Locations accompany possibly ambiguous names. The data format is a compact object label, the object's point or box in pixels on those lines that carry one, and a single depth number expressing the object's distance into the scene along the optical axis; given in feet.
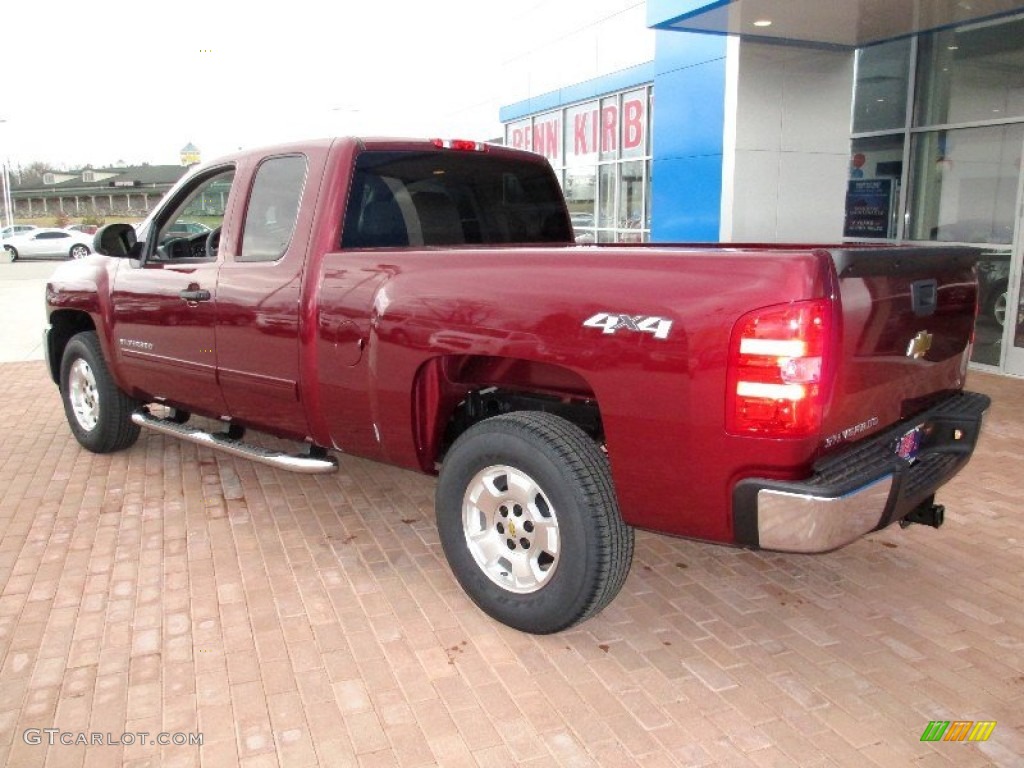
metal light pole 130.55
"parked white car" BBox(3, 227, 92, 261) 117.23
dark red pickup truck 8.51
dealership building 27.84
